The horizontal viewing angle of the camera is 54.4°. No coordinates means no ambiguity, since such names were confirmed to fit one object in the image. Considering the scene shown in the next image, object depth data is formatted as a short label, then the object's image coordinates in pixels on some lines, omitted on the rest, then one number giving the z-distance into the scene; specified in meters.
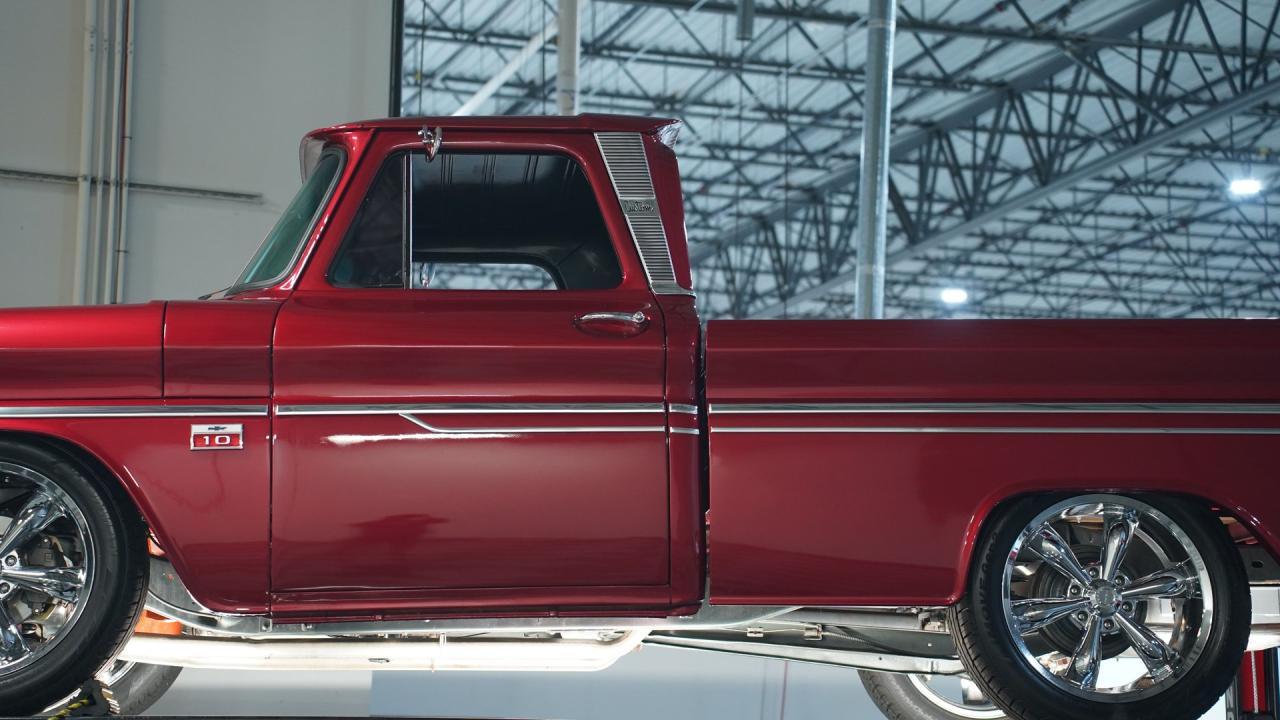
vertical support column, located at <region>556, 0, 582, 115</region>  12.05
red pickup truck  3.62
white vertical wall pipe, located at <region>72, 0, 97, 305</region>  7.40
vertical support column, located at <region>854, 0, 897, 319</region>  11.64
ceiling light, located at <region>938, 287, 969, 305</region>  34.34
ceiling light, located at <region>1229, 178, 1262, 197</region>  24.53
